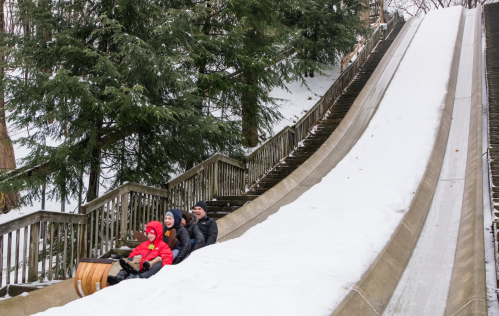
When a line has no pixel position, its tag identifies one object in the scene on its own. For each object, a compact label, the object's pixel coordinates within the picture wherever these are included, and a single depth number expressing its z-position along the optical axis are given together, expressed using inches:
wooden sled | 195.6
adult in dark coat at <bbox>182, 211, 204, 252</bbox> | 244.4
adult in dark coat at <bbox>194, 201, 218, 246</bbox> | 258.2
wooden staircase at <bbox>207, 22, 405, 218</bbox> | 362.9
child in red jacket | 207.0
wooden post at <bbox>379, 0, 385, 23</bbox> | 1266.0
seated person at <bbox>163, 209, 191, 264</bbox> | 228.1
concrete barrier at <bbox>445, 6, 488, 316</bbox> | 174.1
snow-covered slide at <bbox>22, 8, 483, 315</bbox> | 163.0
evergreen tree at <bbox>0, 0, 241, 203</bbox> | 279.9
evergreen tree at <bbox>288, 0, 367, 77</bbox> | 770.2
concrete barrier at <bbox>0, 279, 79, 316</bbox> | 171.9
